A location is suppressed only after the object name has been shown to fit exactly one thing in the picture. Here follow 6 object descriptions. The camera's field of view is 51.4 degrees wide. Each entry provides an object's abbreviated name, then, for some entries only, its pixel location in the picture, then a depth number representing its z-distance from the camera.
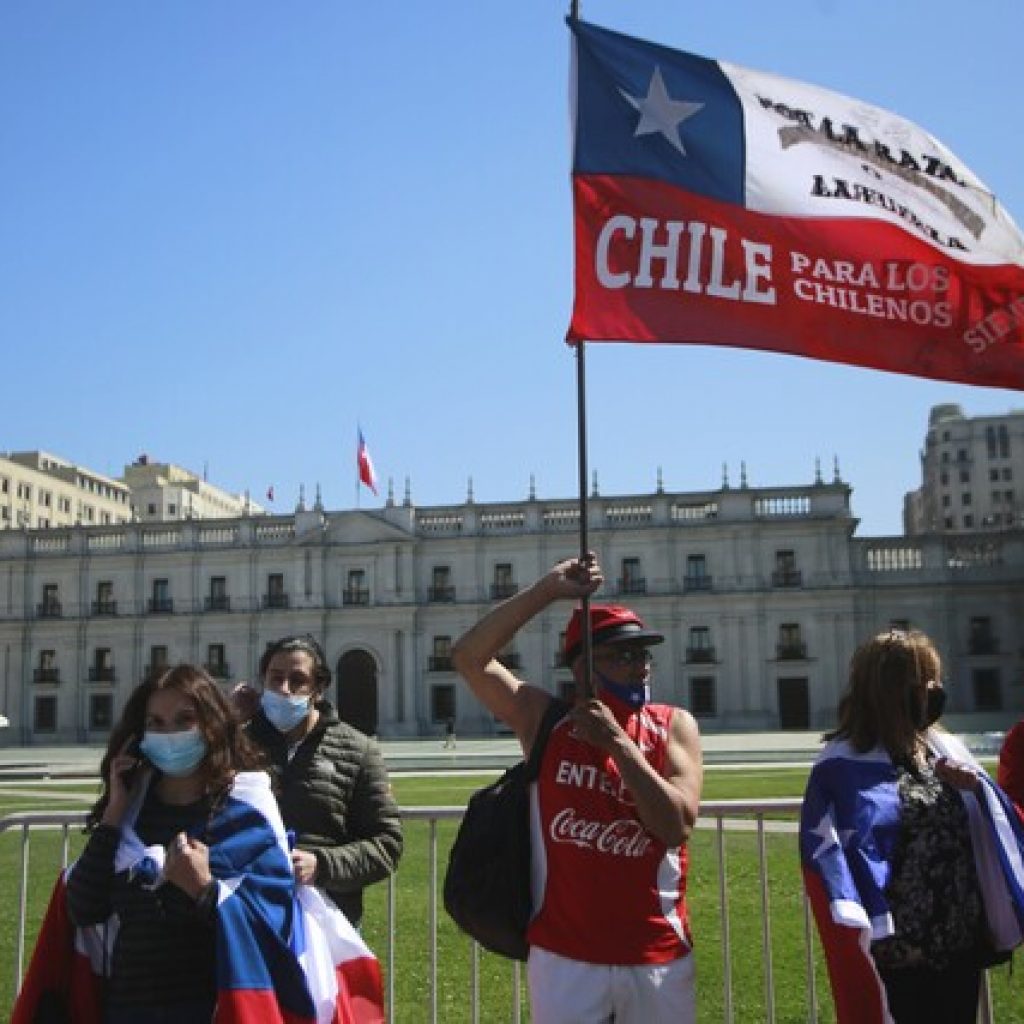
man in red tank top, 3.31
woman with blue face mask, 3.16
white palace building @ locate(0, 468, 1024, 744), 47.31
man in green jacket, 4.03
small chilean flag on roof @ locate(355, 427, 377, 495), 47.81
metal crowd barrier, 4.60
